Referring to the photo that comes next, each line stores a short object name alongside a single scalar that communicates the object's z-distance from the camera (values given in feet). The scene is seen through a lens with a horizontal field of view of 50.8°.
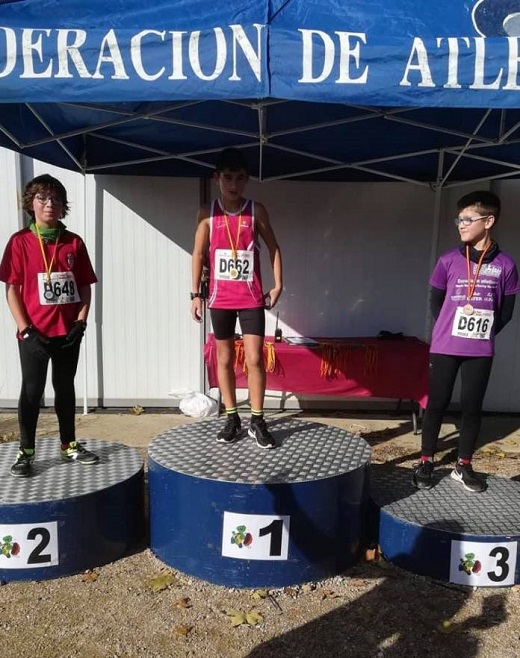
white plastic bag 17.20
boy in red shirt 9.36
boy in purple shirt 9.89
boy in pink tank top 10.52
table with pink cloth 15.56
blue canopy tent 7.48
